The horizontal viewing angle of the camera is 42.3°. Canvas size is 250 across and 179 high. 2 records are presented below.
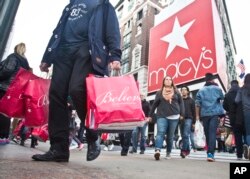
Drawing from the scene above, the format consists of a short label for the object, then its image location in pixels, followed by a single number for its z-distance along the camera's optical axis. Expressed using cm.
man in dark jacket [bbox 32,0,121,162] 284
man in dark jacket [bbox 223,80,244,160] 636
